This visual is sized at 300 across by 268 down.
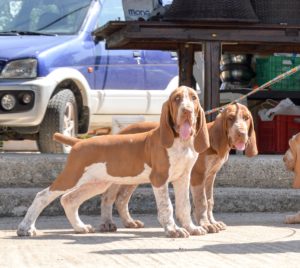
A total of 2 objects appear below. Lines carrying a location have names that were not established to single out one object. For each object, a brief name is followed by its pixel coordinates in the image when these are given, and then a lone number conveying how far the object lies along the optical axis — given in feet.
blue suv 53.47
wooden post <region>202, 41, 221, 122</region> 50.23
